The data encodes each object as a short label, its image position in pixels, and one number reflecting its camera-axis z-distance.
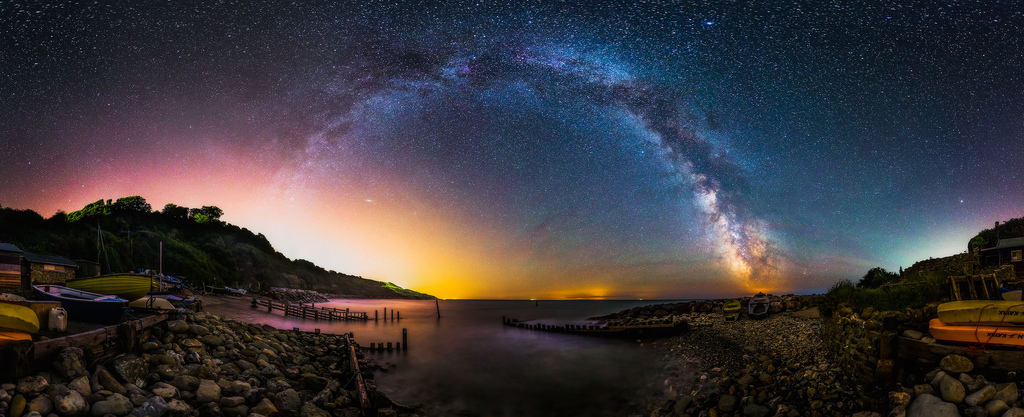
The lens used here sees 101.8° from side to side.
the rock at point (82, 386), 8.37
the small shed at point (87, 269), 43.62
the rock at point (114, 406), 8.24
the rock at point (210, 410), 9.63
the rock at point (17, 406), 7.36
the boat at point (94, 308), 12.71
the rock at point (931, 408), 7.07
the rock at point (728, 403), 12.39
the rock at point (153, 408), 8.63
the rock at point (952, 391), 7.22
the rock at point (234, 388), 10.88
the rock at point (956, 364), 7.56
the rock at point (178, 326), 13.26
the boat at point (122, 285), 17.25
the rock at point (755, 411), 11.38
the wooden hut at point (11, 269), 27.52
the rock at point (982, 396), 6.96
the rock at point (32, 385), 7.78
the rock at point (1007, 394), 6.78
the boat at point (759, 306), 31.53
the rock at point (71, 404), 7.80
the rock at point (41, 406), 7.54
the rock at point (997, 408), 6.66
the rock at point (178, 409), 9.06
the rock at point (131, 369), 9.59
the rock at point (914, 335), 8.91
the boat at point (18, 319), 8.46
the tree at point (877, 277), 28.26
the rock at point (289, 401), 11.12
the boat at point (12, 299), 9.90
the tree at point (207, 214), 117.69
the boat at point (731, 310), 32.56
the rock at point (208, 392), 10.12
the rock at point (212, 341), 13.54
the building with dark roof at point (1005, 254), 28.39
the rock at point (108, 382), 9.01
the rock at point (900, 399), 7.83
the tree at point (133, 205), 102.00
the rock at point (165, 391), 9.51
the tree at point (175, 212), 114.19
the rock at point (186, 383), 10.27
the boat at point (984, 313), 7.57
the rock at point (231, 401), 10.12
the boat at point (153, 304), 14.72
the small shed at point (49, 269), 30.41
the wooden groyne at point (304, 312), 40.60
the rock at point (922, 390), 7.77
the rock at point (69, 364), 8.62
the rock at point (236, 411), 9.92
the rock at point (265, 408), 10.27
